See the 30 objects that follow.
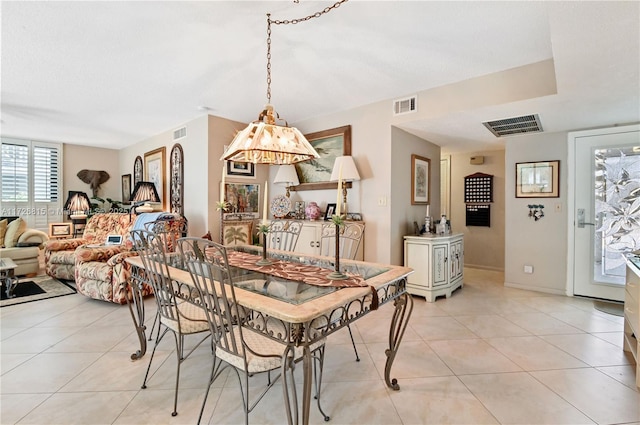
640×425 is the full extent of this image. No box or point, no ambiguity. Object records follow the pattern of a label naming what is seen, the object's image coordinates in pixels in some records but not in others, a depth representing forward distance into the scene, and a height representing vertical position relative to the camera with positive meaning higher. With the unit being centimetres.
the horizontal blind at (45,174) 578 +77
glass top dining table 121 -37
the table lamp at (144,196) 471 +29
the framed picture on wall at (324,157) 402 +81
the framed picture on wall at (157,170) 520 +80
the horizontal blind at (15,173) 543 +75
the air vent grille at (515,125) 331 +106
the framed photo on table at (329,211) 408 +5
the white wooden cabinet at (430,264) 352 -59
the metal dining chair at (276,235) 403 -28
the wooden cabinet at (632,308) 197 -66
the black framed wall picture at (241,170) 447 +67
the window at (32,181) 547 +62
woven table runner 159 -35
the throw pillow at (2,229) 463 -25
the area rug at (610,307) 314 -100
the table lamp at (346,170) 372 +56
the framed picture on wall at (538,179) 380 +47
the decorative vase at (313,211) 410 +5
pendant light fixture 190 +49
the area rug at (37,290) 347 -98
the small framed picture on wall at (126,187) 643 +58
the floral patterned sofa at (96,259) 328 -57
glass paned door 335 +5
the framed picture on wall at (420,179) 402 +50
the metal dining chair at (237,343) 122 -63
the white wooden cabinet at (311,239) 379 -32
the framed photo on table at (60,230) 546 -31
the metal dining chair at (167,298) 168 -51
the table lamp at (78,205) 529 +15
